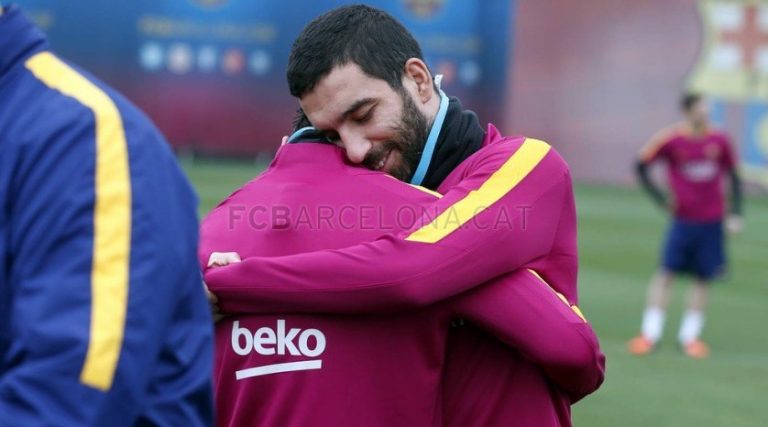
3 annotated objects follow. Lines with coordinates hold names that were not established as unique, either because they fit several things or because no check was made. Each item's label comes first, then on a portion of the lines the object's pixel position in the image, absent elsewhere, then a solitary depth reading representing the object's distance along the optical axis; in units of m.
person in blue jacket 2.87
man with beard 4.19
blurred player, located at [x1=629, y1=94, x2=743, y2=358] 19.28
